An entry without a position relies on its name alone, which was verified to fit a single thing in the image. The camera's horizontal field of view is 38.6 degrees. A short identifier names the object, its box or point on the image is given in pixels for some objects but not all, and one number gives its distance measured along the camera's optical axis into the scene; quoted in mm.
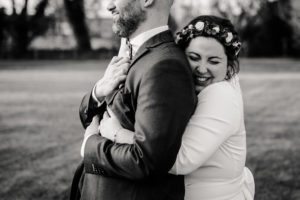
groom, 1924
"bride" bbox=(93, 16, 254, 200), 2150
